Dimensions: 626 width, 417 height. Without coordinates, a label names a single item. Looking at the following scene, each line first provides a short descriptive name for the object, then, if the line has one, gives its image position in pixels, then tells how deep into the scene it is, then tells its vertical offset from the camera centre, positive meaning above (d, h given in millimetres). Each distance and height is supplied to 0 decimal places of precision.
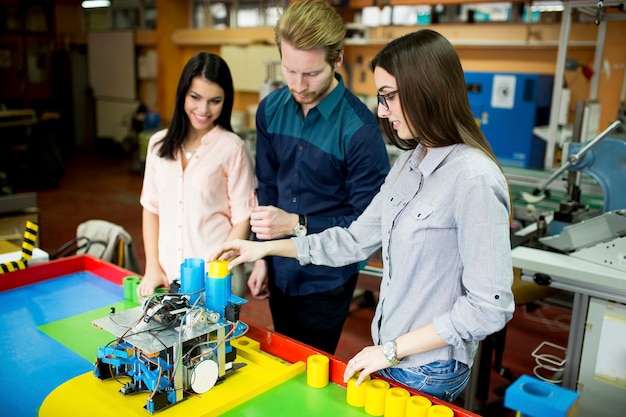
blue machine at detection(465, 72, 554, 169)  4309 -175
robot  1156 -535
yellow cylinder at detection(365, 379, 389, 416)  1171 -640
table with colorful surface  1195 -688
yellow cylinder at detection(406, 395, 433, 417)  1123 -629
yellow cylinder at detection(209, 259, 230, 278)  1283 -423
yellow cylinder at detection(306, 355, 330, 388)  1284 -645
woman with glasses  1060 -285
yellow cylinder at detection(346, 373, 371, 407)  1206 -649
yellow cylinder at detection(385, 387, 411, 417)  1142 -631
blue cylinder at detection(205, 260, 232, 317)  1280 -461
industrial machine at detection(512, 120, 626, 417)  1989 -708
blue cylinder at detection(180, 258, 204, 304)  1310 -459
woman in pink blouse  1780 -312
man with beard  1531 -249
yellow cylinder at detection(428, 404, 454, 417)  1106 -629
